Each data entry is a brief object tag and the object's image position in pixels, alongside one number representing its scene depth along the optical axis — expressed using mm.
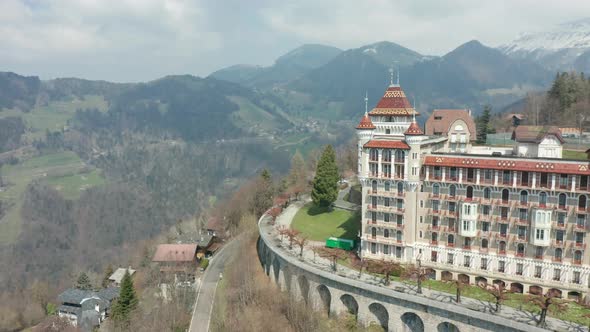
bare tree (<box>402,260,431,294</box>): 50331
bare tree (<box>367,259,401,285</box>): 52688
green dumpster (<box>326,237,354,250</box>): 65438
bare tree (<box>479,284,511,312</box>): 44322
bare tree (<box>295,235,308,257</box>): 62444
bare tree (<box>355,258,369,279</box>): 57362
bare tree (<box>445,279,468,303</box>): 46872
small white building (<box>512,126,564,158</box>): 58562
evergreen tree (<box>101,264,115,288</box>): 89900
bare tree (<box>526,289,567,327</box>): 41688
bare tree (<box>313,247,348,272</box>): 57594
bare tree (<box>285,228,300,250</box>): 65188
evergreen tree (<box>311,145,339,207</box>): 80312
